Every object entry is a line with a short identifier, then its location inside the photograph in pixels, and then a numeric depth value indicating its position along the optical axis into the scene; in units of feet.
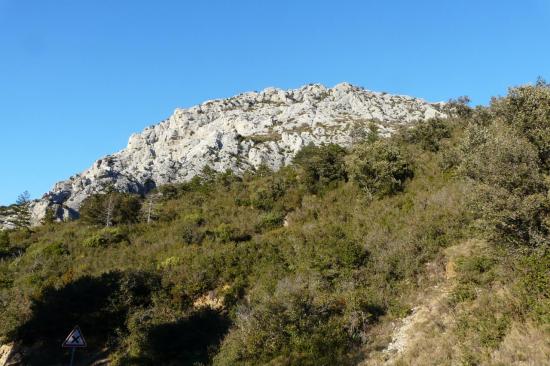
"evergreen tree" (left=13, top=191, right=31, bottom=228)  182.19
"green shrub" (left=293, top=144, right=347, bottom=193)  109.11
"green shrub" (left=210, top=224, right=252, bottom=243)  88.31
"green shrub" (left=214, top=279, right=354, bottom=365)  38.50
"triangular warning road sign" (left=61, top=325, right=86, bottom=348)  40.68
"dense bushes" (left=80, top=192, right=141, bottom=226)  138.82
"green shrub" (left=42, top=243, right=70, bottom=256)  100.07
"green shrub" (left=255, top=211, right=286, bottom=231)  93.91
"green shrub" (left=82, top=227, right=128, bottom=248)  101.40
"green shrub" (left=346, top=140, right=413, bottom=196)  91.71
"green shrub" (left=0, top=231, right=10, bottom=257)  115.75
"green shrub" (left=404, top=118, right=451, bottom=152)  112.47
